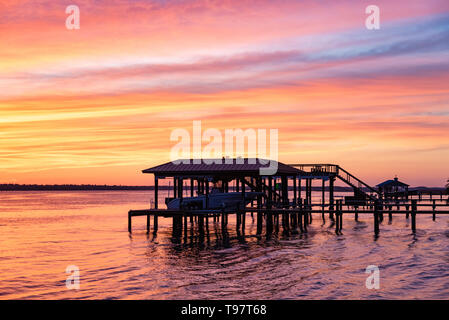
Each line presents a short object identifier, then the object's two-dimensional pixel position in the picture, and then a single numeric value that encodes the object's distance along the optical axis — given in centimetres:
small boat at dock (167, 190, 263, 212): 3869
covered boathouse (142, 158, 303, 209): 3756
